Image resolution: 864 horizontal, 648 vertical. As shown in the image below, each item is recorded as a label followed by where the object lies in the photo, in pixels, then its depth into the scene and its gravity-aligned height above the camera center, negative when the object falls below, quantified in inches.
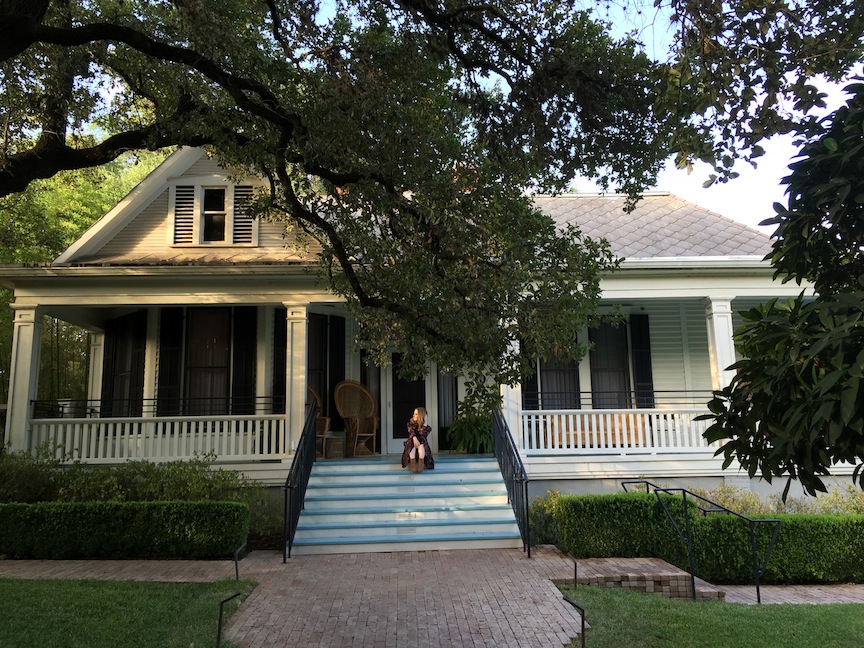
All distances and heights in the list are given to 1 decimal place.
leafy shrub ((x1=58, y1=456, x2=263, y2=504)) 402.3 -42.4
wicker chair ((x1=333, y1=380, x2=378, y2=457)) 528.4 -2.3
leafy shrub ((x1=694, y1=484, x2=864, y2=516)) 426.6 -64.3
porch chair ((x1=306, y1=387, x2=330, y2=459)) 512.7 -13.6
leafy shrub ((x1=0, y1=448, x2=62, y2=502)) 397.7 -37.9
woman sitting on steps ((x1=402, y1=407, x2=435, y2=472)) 465.4 -26.0
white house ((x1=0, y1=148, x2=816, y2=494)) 470.3 +55.7
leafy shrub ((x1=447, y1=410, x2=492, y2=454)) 514.6 -20.9
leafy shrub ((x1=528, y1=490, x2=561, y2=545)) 410.9 -70.6
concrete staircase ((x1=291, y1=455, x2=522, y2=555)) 397.7 -62.1
